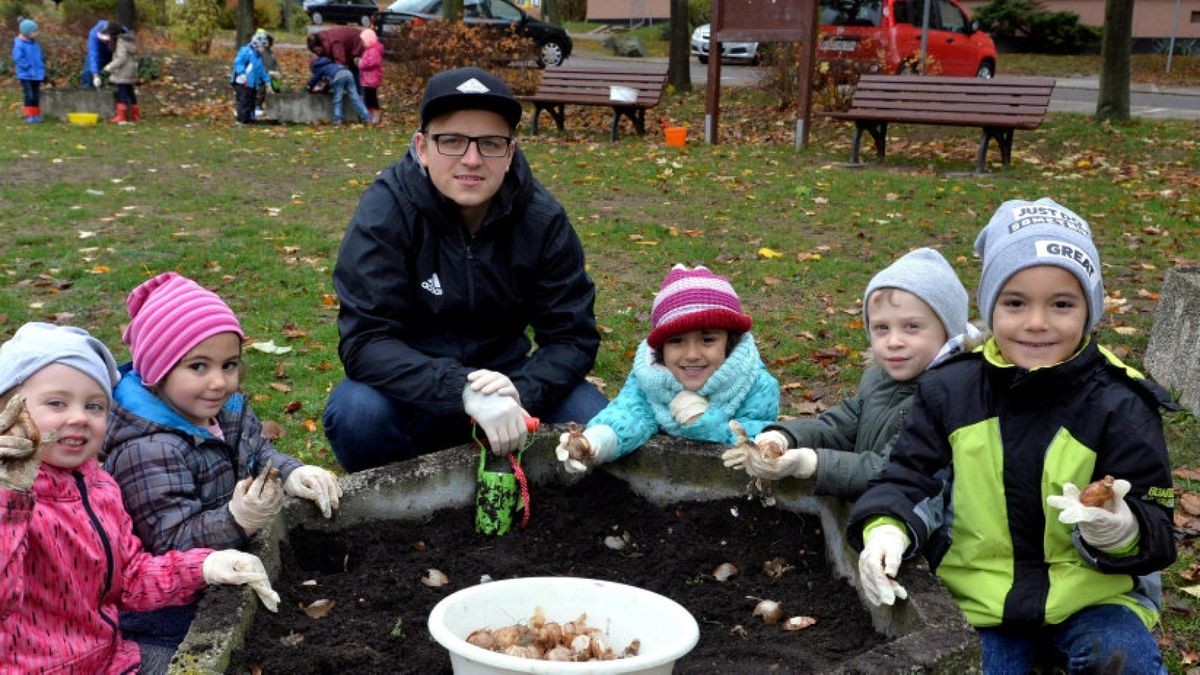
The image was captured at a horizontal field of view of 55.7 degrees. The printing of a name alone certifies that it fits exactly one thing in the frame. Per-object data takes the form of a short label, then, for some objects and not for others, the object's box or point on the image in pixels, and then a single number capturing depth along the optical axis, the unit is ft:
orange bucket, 42.27
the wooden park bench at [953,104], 35.47
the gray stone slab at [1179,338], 15.64
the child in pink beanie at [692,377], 10.55
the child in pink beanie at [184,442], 8.59
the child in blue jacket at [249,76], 51.42
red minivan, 47.98
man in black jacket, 10.56
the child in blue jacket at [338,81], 51.90
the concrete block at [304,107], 53.31
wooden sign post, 38.60
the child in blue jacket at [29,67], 50.26
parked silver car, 85.70
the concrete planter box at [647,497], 7.31
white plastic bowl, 7.07
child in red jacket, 7.64
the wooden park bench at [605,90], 44.01
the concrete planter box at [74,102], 52.44
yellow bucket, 51.21
